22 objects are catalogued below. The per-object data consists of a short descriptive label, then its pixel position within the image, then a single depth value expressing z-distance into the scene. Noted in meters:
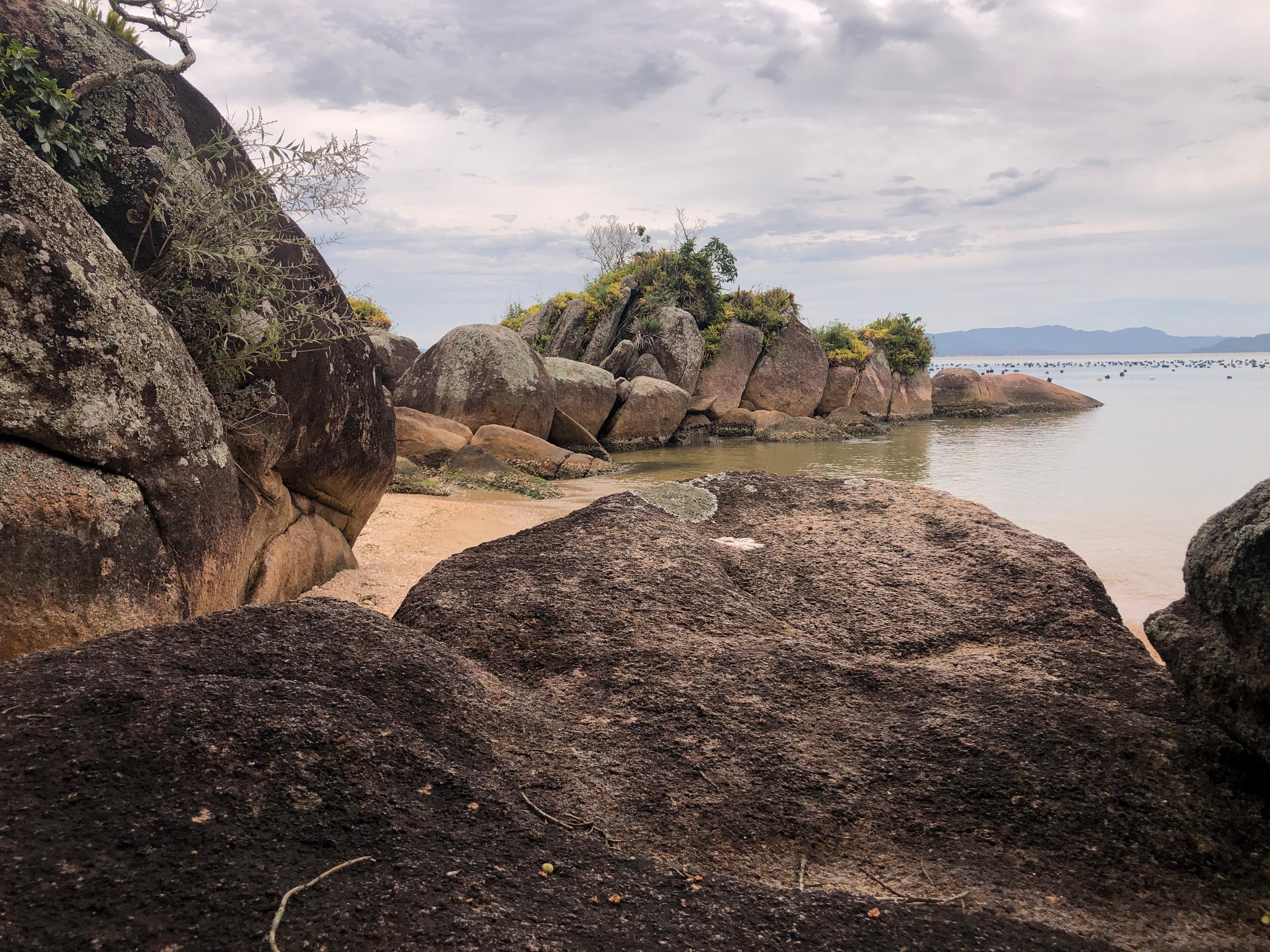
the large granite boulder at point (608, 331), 26.61
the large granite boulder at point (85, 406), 3.25
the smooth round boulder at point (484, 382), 18.12
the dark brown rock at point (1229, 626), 2.46
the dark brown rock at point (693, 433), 24.38
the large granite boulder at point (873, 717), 2.31
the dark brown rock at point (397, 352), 21.03
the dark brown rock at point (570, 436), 19.97
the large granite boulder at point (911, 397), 31.89
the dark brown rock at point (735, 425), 26.28
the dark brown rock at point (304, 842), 1.68
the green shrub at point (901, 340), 32.50
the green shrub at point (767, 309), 28.19
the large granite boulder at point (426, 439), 14.75
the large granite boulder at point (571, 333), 27.22
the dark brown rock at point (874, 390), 30.27
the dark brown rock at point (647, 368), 25.30
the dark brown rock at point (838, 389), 29.41
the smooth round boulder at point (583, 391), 21.55
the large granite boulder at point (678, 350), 25.95
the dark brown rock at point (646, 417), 22.64
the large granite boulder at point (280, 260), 4.48
